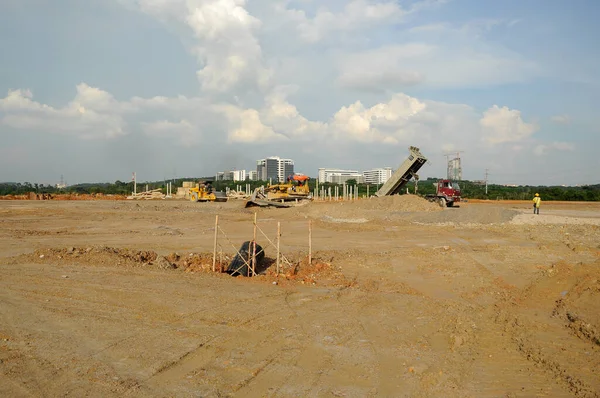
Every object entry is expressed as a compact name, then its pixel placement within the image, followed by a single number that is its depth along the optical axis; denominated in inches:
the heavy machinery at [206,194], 1799.6
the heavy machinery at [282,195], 1504.7
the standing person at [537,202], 1117.9
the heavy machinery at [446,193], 1318.9
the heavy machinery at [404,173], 1143.6
